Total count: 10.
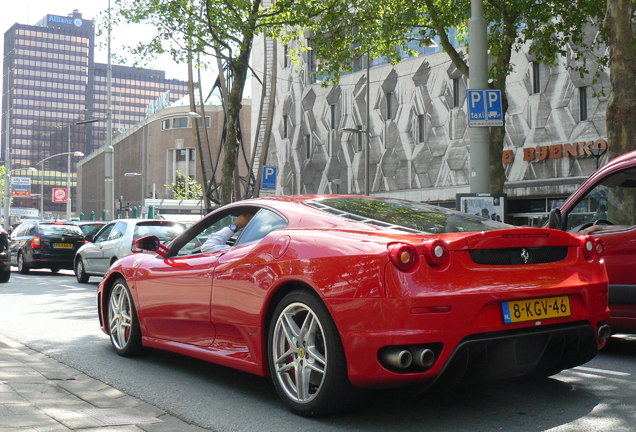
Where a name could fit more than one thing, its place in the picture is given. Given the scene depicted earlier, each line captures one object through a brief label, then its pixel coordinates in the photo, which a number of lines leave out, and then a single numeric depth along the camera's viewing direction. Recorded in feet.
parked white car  52.29
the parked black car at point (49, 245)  67.67
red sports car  13.47
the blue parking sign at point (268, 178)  82.65
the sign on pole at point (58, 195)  307.17
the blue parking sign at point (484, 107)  39.88
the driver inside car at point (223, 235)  18.49
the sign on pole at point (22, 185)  273.70
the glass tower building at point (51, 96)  533.55
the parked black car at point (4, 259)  54.75
